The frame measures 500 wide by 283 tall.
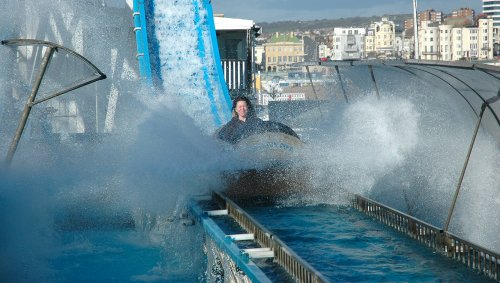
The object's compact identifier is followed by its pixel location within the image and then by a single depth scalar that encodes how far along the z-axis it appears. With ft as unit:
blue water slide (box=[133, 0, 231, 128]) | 62.08
